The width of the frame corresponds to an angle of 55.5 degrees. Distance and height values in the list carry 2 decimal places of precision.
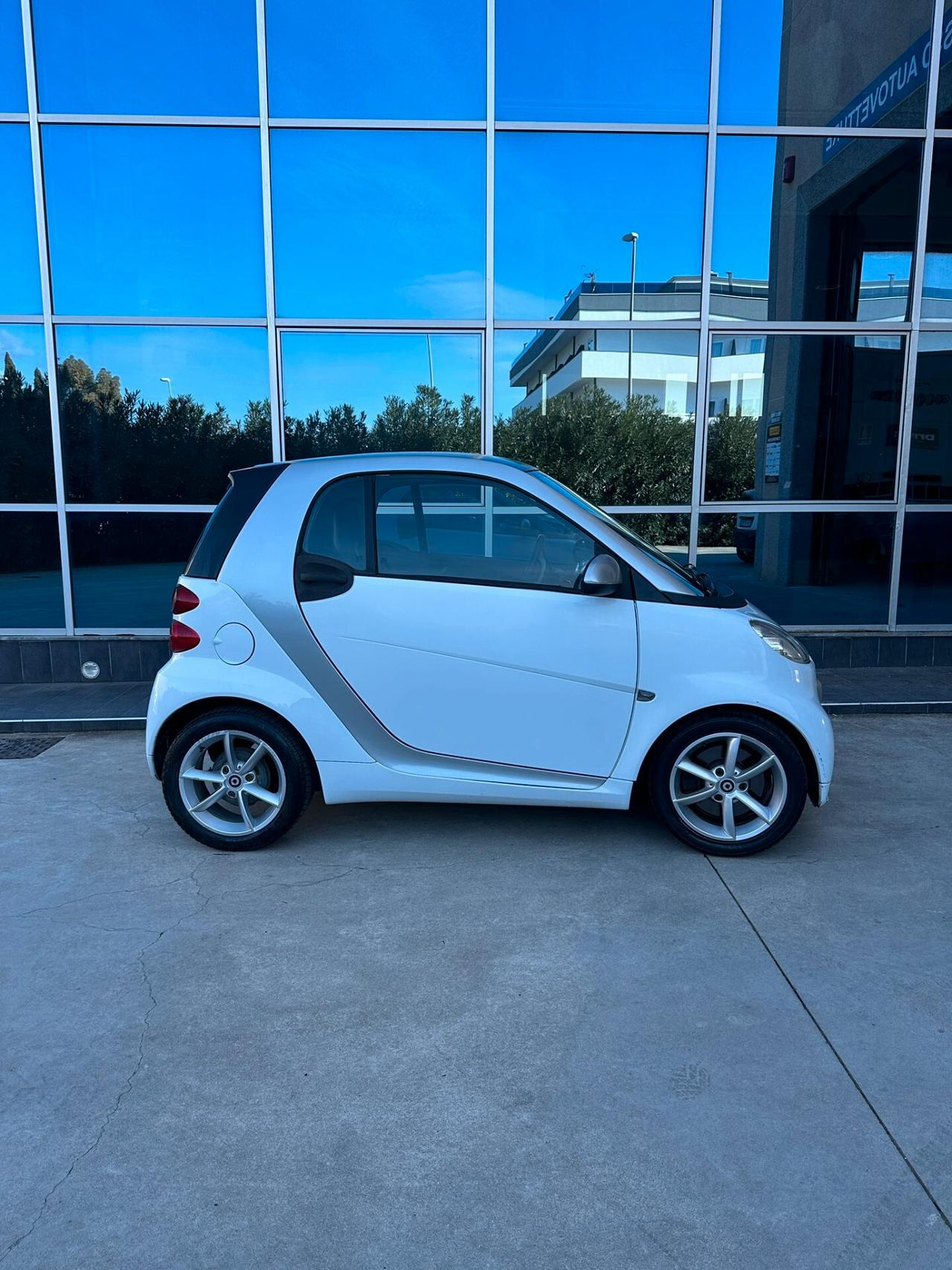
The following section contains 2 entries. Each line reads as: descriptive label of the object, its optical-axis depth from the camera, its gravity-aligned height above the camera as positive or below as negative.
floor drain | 5.68 -1.72
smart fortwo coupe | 3.90 -0.82
